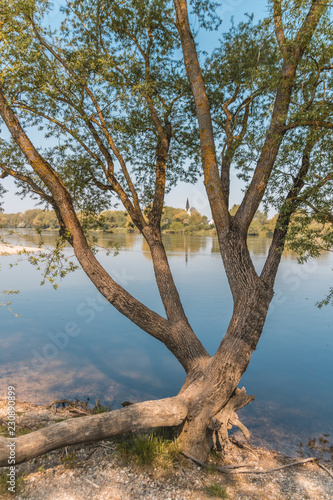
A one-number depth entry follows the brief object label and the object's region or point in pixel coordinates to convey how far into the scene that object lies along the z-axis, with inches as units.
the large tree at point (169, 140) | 174.7
